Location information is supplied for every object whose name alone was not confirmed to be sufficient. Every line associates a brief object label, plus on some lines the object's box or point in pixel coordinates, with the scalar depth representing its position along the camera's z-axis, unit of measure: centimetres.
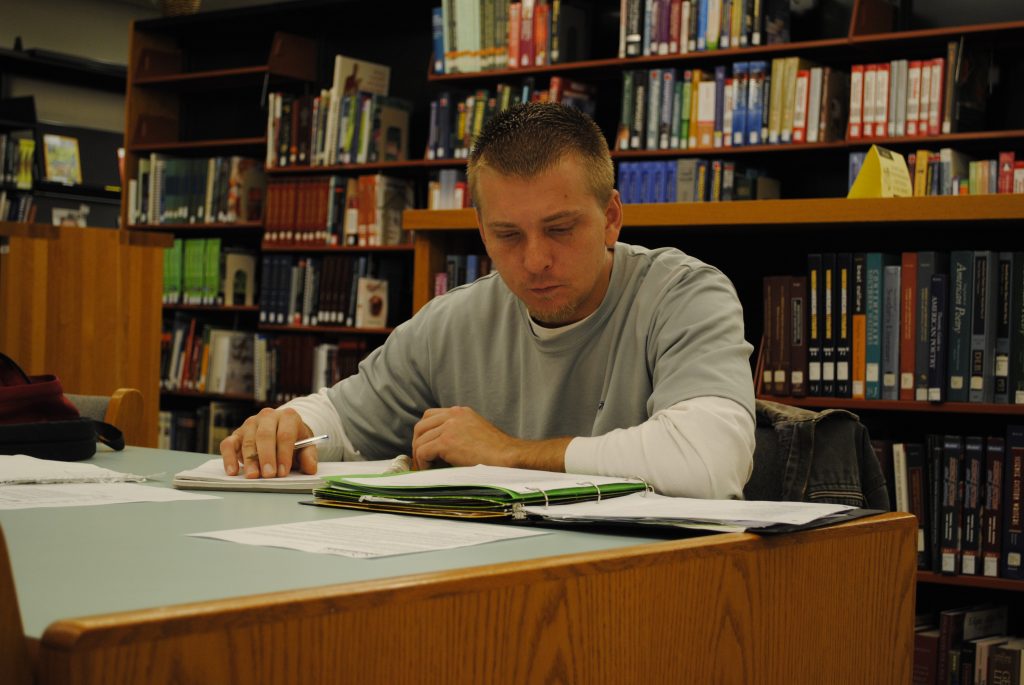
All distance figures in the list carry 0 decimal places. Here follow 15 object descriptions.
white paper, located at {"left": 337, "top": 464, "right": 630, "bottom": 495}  113
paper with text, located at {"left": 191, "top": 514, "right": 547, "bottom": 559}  88
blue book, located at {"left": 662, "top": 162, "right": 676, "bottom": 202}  441
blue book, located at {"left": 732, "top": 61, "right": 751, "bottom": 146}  427
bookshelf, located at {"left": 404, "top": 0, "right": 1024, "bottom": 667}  224
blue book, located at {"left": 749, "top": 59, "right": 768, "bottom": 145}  424
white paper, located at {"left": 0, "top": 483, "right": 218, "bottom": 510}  119
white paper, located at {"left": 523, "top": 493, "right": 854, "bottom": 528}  97
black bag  164
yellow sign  230
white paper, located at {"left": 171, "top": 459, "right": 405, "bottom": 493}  133
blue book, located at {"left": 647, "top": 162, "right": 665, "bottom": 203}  443
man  142
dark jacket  156
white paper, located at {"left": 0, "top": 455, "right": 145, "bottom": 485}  138
